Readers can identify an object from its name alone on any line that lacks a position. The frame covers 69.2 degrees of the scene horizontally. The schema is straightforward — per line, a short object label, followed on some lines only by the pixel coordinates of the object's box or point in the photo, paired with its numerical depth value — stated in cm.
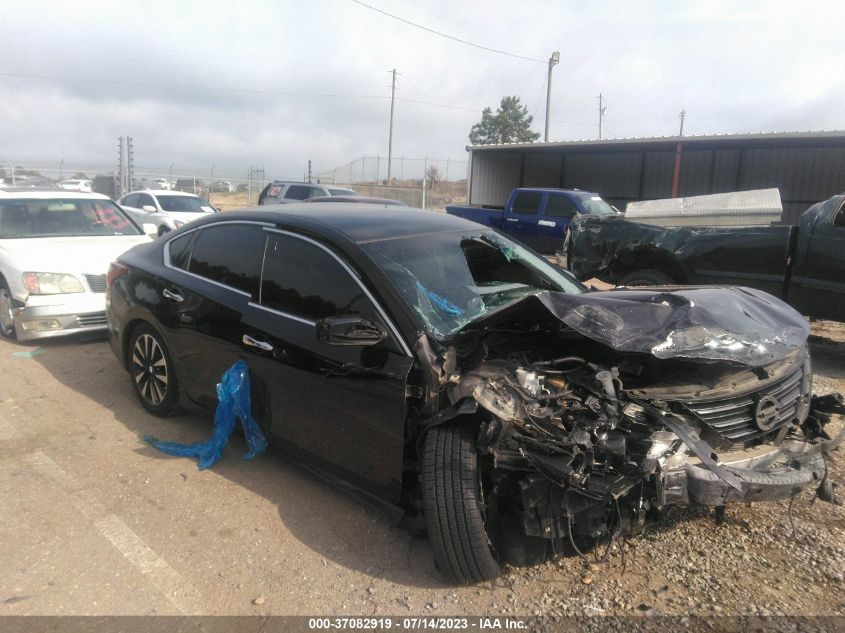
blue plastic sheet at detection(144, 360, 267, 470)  371
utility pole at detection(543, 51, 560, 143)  3133
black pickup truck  624
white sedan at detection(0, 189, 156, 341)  619
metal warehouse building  1634
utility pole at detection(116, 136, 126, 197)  2212
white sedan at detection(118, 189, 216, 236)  1464
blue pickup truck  1332
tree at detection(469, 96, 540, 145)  4994
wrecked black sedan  259
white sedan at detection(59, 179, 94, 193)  2542
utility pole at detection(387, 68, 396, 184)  4598
